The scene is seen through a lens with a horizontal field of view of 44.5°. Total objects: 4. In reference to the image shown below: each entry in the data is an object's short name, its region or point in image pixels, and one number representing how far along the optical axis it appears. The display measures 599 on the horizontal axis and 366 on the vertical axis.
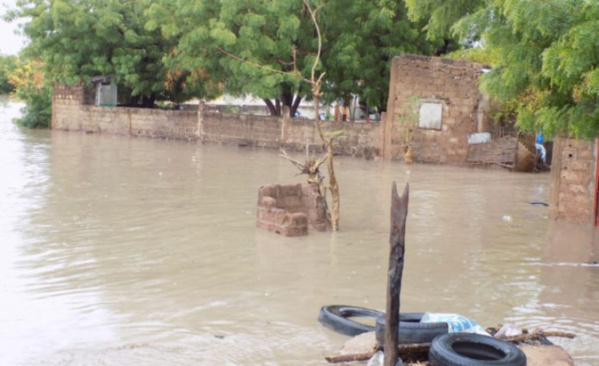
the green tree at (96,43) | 32.50
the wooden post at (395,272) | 5.07
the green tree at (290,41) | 26.39
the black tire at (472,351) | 5.41
